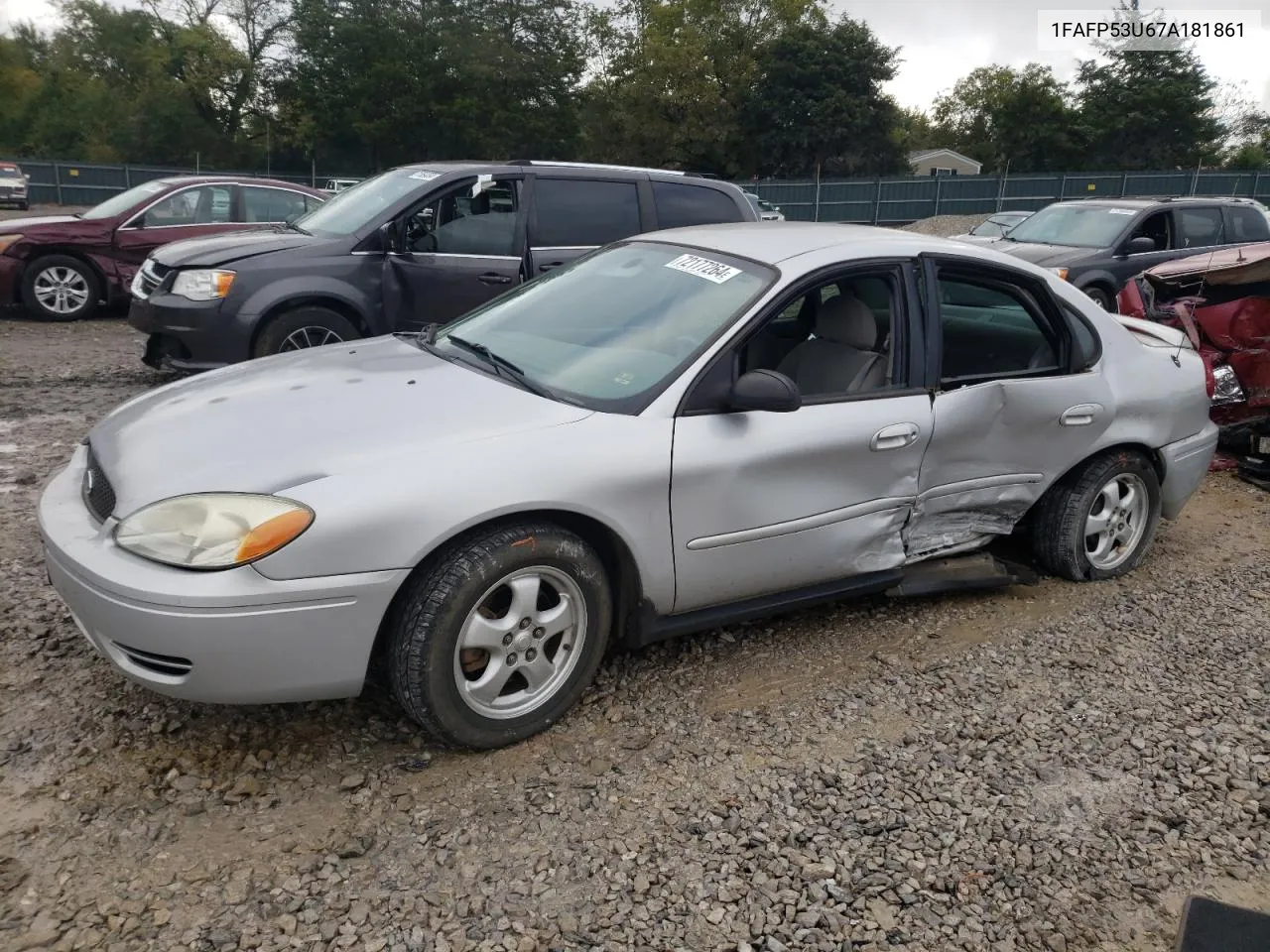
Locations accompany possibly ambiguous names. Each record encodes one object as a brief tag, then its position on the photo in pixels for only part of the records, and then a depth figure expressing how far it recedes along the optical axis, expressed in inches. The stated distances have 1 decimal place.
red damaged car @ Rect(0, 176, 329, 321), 382.0
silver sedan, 104.2
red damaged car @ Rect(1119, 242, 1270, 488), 243.9
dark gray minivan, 258.8
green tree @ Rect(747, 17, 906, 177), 1980.8
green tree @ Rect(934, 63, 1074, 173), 2202.3
